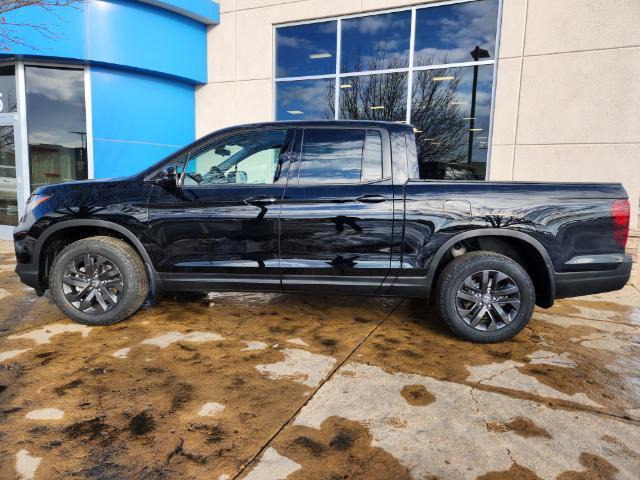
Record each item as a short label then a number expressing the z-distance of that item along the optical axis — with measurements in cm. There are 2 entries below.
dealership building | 682
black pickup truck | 352
